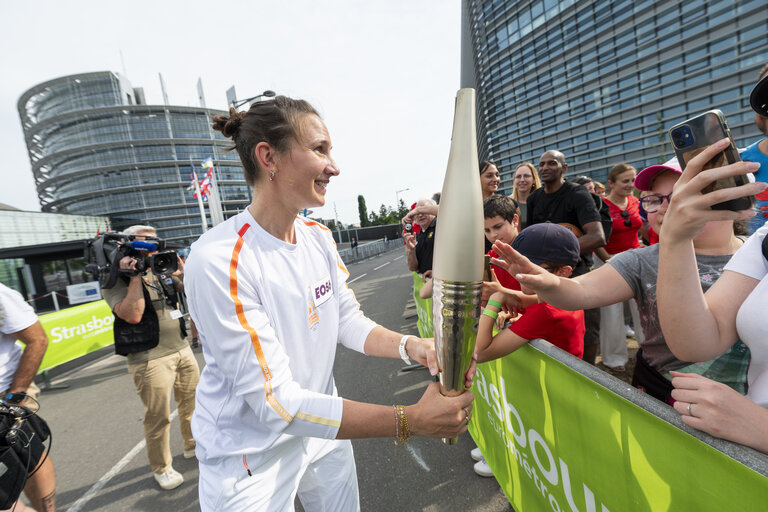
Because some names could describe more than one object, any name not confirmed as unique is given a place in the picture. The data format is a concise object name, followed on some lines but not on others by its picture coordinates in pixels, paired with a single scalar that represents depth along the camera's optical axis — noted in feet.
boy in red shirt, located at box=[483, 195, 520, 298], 8.78
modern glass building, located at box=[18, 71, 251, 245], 207.10
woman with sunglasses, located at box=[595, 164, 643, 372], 11.86
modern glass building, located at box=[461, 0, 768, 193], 73.41
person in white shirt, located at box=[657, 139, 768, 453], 2.71
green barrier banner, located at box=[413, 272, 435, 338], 13.69
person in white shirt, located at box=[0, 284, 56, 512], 6.90
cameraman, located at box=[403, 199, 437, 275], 13.97
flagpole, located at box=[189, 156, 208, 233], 65.38
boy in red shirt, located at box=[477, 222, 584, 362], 5.99
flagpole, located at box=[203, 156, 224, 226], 58.44
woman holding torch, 3.59
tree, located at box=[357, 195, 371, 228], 268.41
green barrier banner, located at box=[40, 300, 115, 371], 19.52
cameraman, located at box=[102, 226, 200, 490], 9.24
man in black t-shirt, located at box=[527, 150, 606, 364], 10.82
